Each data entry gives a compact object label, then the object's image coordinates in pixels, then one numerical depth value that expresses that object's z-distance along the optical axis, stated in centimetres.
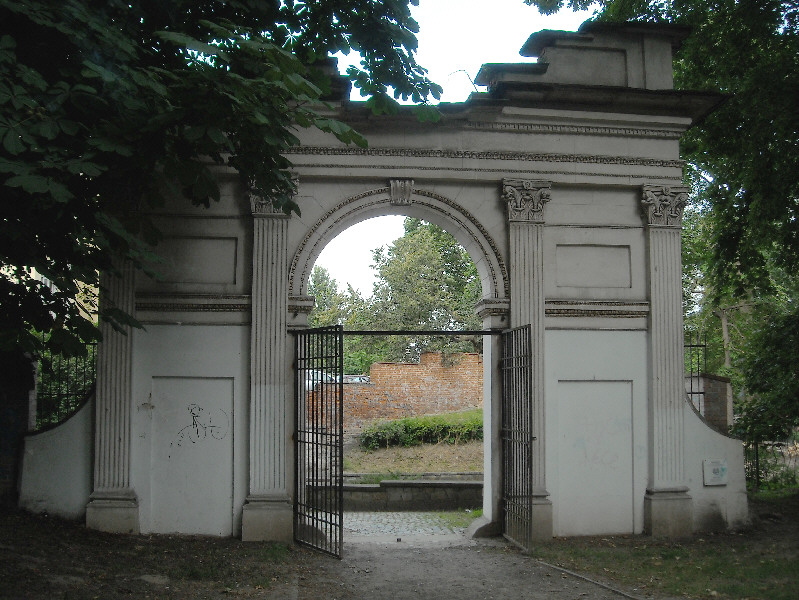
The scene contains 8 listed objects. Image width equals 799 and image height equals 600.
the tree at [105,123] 572
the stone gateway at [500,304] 899
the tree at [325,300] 3691
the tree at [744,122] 1035
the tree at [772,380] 1132
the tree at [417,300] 3097
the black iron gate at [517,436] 871
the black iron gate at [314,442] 845
